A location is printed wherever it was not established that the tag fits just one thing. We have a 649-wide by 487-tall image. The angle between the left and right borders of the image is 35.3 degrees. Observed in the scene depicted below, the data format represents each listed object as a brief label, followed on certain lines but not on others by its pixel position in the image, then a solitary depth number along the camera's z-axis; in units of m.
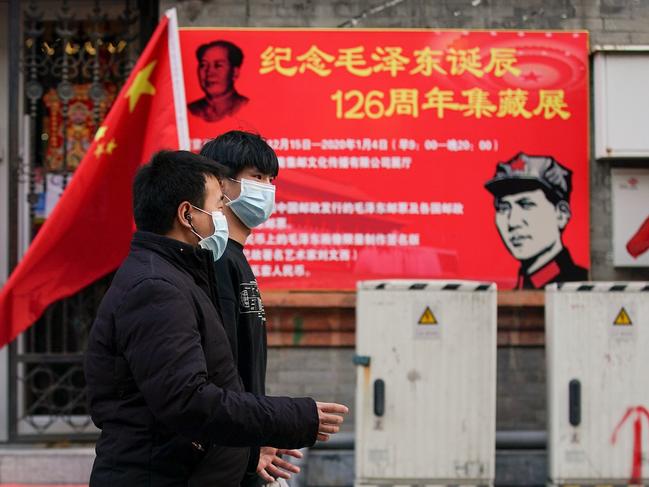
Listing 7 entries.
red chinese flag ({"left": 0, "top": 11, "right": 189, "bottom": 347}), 6.30
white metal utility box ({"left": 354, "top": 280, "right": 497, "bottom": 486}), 5.90
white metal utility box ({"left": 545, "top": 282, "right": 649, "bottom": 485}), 5.98
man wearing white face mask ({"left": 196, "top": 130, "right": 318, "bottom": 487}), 3.17
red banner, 6.94
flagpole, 6.46
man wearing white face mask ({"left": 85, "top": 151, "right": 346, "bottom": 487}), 2.33
